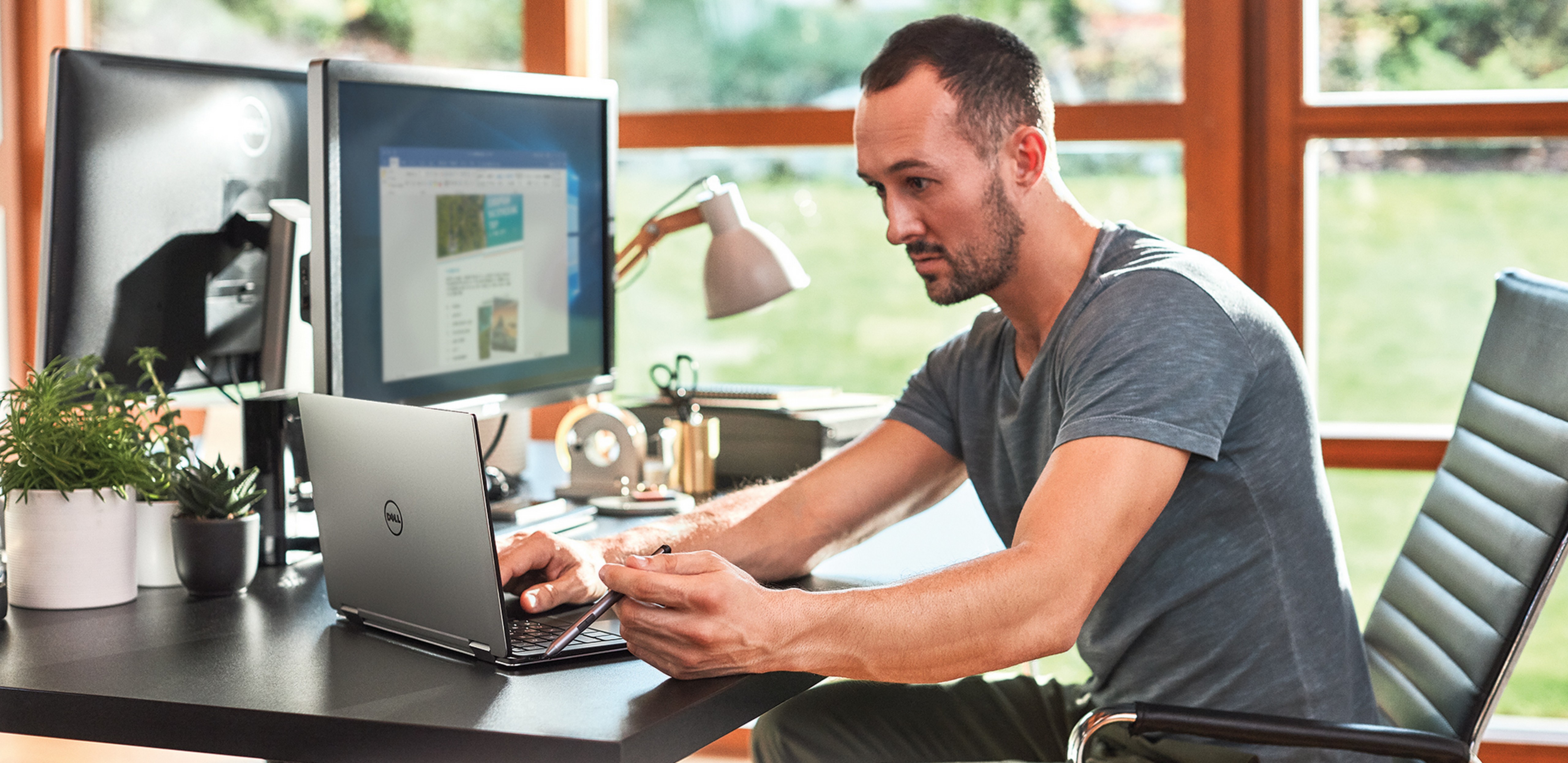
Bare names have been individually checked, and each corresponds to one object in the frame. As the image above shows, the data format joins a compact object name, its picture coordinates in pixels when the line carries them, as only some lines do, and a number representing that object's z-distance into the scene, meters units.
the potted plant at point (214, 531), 1.35
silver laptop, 1.10
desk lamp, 1.96
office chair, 1.22
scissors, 2.05
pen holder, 2.00
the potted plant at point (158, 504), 1.39
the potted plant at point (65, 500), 1.30
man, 1.14
